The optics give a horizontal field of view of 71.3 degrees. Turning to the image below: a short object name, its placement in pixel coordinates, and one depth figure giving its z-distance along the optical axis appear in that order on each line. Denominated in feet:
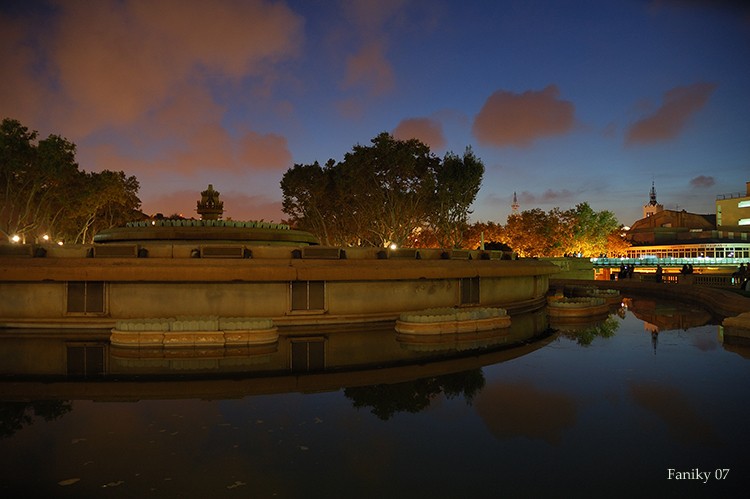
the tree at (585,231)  245.04
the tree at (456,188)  151.33
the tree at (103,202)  149.48
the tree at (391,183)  145.89
